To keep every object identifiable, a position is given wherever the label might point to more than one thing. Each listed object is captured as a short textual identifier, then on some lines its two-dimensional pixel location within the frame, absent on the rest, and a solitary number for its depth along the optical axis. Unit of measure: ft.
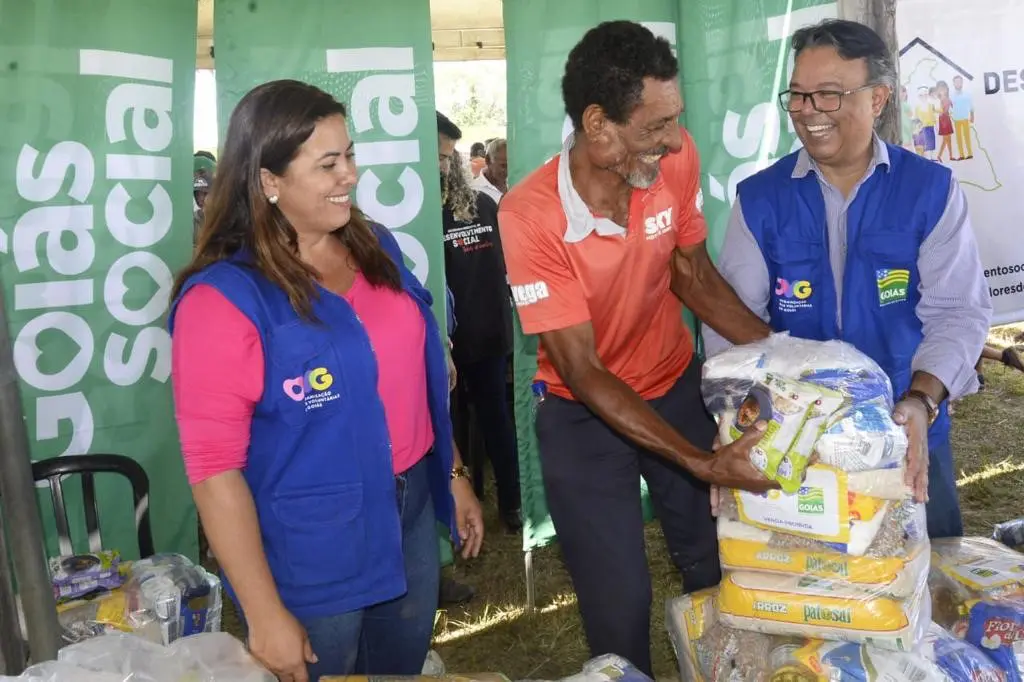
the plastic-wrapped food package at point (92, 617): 9.29
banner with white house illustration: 15.88
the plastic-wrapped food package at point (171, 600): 9.46
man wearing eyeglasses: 7.14
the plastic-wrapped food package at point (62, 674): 4.83
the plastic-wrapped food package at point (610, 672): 5.63
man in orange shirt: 7.18
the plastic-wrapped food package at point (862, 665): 5.92
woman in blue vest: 5.63
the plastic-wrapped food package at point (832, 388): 5.92
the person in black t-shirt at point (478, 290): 15.69
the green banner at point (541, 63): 12.32
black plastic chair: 10.25
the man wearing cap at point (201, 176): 17.92
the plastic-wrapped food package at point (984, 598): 6.61
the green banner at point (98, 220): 11.05
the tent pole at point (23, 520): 5.57
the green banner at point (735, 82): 13.42
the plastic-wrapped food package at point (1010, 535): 9.32
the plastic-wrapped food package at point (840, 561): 5.98
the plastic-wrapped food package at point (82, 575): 9.60
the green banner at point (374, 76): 11.74
